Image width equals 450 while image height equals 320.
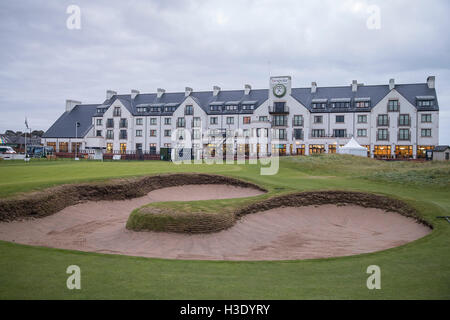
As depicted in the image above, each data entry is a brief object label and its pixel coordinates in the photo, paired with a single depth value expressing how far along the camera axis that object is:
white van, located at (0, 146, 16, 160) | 61.00
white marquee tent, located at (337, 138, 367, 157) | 56.07
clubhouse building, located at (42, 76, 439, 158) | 71.06
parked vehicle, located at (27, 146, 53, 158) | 73.27
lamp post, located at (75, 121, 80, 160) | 89.02
